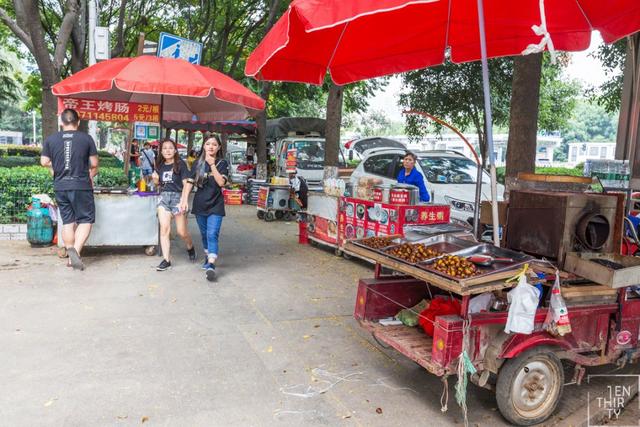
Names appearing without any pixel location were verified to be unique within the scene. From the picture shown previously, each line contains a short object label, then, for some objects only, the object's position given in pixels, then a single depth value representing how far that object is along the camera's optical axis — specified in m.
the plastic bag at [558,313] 3.39
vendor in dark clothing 13.12
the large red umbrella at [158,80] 6.85
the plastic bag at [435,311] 3.92
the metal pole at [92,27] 12.06
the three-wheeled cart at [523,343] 3.37
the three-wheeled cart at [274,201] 12.80
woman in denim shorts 7.27
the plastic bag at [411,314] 4.23
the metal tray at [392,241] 4.29
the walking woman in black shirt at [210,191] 6.91
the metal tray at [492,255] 3.39
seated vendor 8.24
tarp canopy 20.25
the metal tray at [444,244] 4.21
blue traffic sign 9.22
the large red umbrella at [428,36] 4.91
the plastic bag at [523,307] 3.24
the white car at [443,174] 8.81
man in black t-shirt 6.95
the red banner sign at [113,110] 8.58
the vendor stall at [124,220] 7.84
